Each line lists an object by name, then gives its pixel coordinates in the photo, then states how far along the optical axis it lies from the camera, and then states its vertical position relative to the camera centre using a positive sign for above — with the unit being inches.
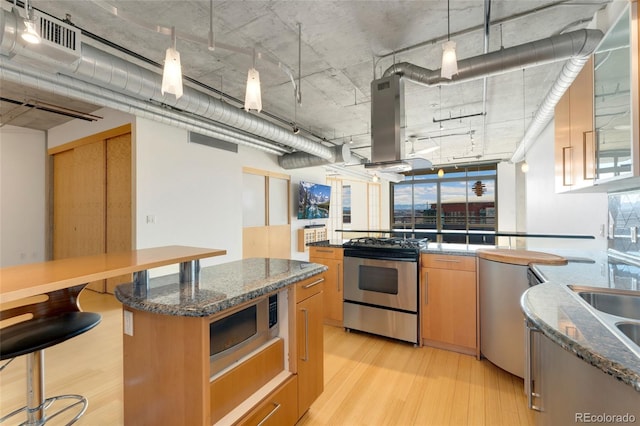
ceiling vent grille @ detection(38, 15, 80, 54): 68.9 +44.2
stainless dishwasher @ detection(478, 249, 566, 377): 85.5 -28.3
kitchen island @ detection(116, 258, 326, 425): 46.4 -25.9
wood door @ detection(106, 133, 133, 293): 162.4 +11.5
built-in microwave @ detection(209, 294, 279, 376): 52.1 -23.5
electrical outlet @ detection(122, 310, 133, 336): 52.7 -19.8
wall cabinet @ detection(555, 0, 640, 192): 49.7 +20.8
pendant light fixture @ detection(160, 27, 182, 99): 56.1 +27.6
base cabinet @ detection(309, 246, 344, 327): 127.2 -31.5
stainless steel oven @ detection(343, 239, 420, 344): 110.8 -30.5
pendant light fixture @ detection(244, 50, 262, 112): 64.8 +27.5
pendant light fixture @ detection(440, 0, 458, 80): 66.5 +35.1
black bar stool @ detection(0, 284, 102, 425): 51.1 -22.0
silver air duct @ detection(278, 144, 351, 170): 221.3 +44.5
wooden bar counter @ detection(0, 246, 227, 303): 37.4 -9.0
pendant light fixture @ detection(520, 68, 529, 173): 177.7 +54.9
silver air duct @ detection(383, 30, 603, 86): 86.1 +50.9
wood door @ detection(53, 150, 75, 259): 195.2 +6.5
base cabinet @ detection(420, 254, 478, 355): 102.9 -32.9
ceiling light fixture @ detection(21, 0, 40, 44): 55.8 +36.3
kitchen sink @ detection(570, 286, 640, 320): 52.0 -16.2
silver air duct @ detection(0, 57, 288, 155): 105.6 +51.2
